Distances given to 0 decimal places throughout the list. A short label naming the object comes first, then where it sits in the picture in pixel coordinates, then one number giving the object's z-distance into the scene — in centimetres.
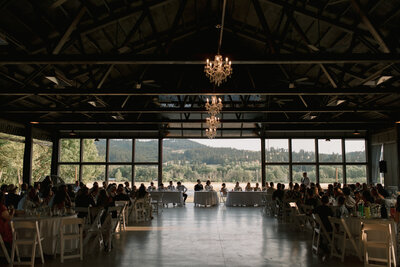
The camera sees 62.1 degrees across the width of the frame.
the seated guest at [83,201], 766
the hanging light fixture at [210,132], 1143
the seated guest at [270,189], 1366
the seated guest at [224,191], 1577
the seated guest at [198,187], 1605
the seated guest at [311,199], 845
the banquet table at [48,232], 586
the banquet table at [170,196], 1480
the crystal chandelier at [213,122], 1098
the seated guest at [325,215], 624
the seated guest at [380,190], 1027
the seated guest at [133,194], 1200
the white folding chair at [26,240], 509
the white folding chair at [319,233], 608
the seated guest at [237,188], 1586
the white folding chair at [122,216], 884
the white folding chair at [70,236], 554
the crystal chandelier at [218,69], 692
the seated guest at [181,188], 1588
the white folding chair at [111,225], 637
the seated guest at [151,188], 1528
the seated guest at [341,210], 680
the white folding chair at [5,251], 523
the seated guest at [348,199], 871
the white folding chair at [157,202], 1215
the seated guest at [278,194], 1115
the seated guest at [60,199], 642
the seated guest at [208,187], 1557
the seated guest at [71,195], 1033
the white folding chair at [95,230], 637
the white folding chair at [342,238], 558
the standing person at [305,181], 1590
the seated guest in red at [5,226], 547
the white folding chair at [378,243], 500
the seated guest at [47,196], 857
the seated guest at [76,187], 1410
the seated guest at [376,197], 885
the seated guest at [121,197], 1016
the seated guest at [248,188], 1559
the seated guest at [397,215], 557
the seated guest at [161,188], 1560
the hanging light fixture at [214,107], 980
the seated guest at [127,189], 1362
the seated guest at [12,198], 862
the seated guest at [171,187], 1576
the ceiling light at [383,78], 812
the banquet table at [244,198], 1484
